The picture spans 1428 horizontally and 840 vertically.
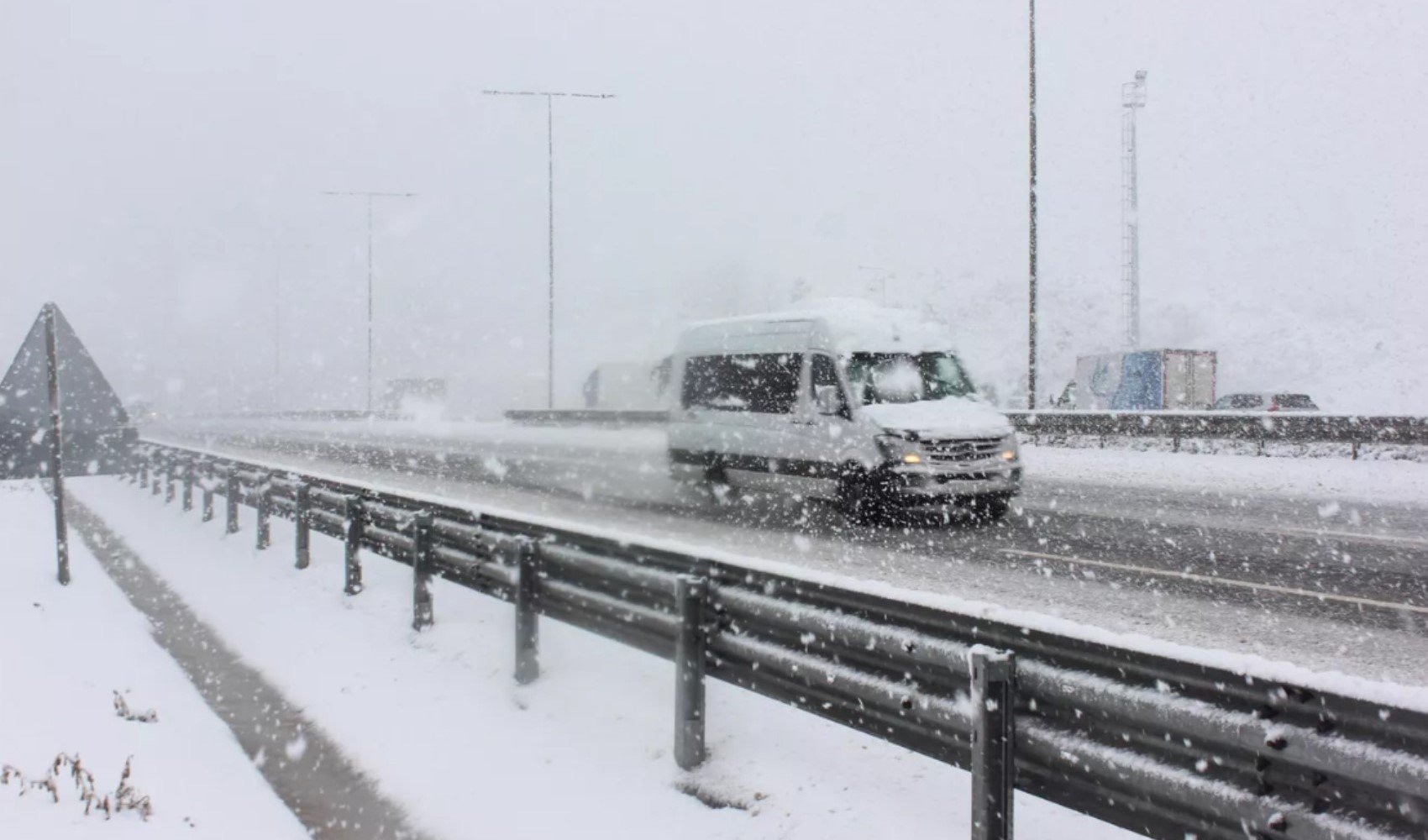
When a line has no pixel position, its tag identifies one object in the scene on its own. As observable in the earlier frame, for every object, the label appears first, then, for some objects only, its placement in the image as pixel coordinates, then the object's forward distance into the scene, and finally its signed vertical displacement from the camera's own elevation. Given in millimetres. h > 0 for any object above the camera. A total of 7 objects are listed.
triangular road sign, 12859 -310
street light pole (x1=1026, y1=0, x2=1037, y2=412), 24109 +3482
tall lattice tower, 43469 +7308
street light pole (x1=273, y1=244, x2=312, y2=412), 60062 +3533
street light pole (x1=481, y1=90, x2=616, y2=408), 39656 +5224
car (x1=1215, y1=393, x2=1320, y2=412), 36688 -479
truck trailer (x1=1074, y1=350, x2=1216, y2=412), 38281 +363
